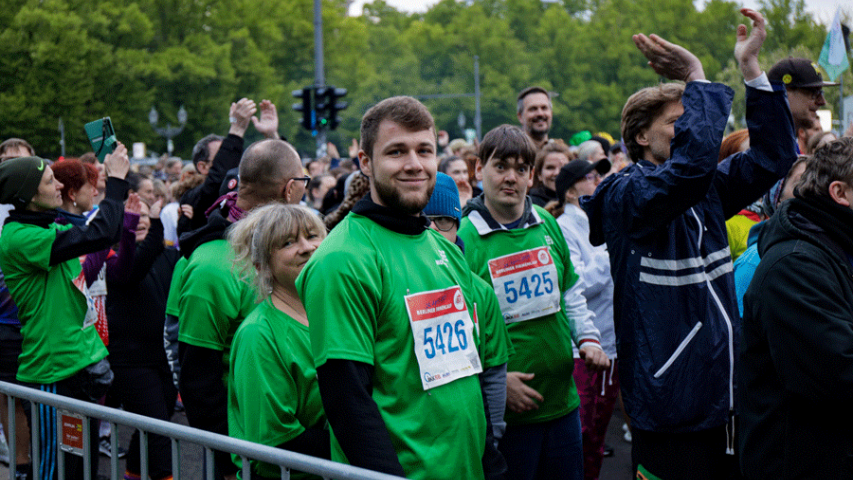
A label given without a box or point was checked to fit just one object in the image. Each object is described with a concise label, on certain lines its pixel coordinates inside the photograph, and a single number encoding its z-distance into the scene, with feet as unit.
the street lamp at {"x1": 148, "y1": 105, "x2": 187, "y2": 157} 116.18
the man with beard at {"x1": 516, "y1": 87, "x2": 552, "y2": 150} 23.38
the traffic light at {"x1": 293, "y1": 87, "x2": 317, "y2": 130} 58.59
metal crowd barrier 7.27
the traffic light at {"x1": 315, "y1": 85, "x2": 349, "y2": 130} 59.21
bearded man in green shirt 7.44
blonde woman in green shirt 9.33
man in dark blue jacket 9.91
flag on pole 29.94
